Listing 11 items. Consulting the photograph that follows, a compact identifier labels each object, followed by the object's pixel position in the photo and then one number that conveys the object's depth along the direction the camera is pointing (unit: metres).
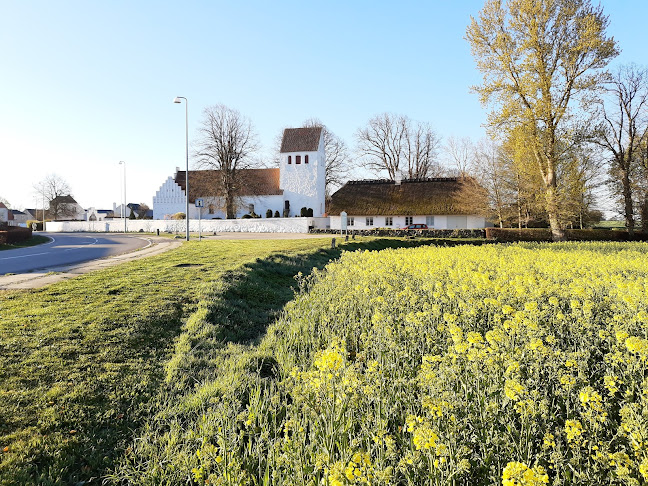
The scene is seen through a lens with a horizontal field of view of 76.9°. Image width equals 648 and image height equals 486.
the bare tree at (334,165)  67.62
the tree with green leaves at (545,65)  24.25
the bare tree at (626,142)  33.91
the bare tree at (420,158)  65.25
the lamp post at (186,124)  28.94
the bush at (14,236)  23.56
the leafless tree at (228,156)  54.41
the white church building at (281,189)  57.59
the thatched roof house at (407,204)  45.38
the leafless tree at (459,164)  61.67
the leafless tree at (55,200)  88.56
